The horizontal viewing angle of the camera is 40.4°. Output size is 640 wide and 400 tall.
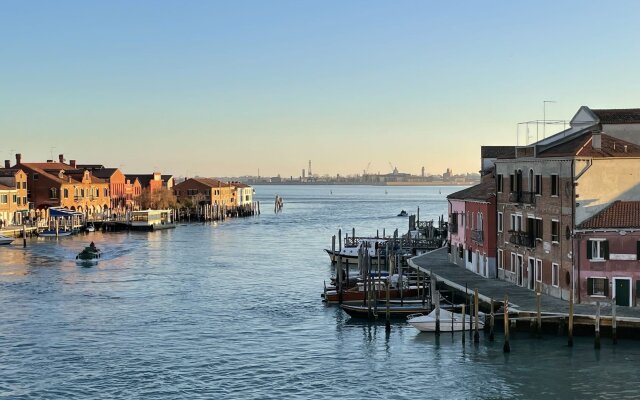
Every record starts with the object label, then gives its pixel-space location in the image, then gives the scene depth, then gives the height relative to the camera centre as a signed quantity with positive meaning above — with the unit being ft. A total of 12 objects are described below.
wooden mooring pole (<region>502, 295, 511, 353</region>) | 112.57 -17.51
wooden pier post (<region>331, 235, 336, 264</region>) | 226.75 -15.95
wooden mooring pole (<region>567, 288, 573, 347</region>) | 112.37 -17.16
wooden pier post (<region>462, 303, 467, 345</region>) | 124.77 -18.21
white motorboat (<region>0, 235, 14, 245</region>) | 288.88 -13.89
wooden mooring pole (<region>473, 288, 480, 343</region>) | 116.57 -17.80
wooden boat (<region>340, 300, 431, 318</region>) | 141.49 -18.75
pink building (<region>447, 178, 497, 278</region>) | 156.15 -6.36
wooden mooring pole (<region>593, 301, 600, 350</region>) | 111.34 -17.87
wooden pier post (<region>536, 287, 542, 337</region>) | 116.00 -16.47
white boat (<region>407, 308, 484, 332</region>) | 126.82 -18.69
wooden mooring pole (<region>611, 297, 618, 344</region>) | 111.55 -16.99
